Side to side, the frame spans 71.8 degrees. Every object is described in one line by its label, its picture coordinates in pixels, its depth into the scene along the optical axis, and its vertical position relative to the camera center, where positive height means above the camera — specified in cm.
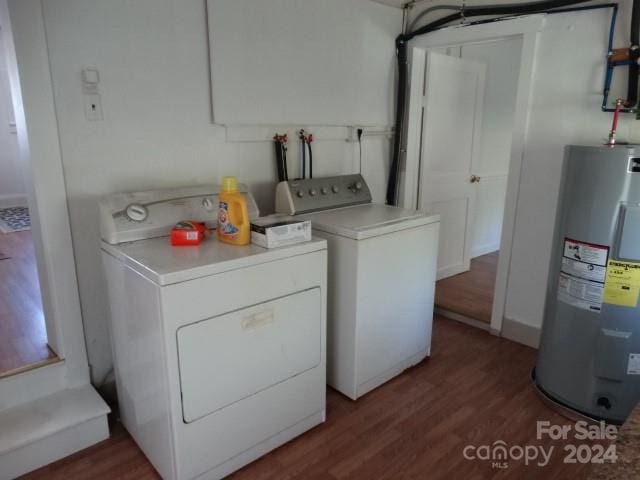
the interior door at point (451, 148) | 330 -12
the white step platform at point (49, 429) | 173 -119
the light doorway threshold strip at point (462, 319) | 306 -131
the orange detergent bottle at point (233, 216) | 178 -33
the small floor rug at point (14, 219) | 491 -106
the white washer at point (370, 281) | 212 -73
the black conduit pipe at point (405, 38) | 248 +64
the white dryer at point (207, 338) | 153 -77
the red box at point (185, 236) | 176 -41
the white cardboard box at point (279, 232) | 174 -40
